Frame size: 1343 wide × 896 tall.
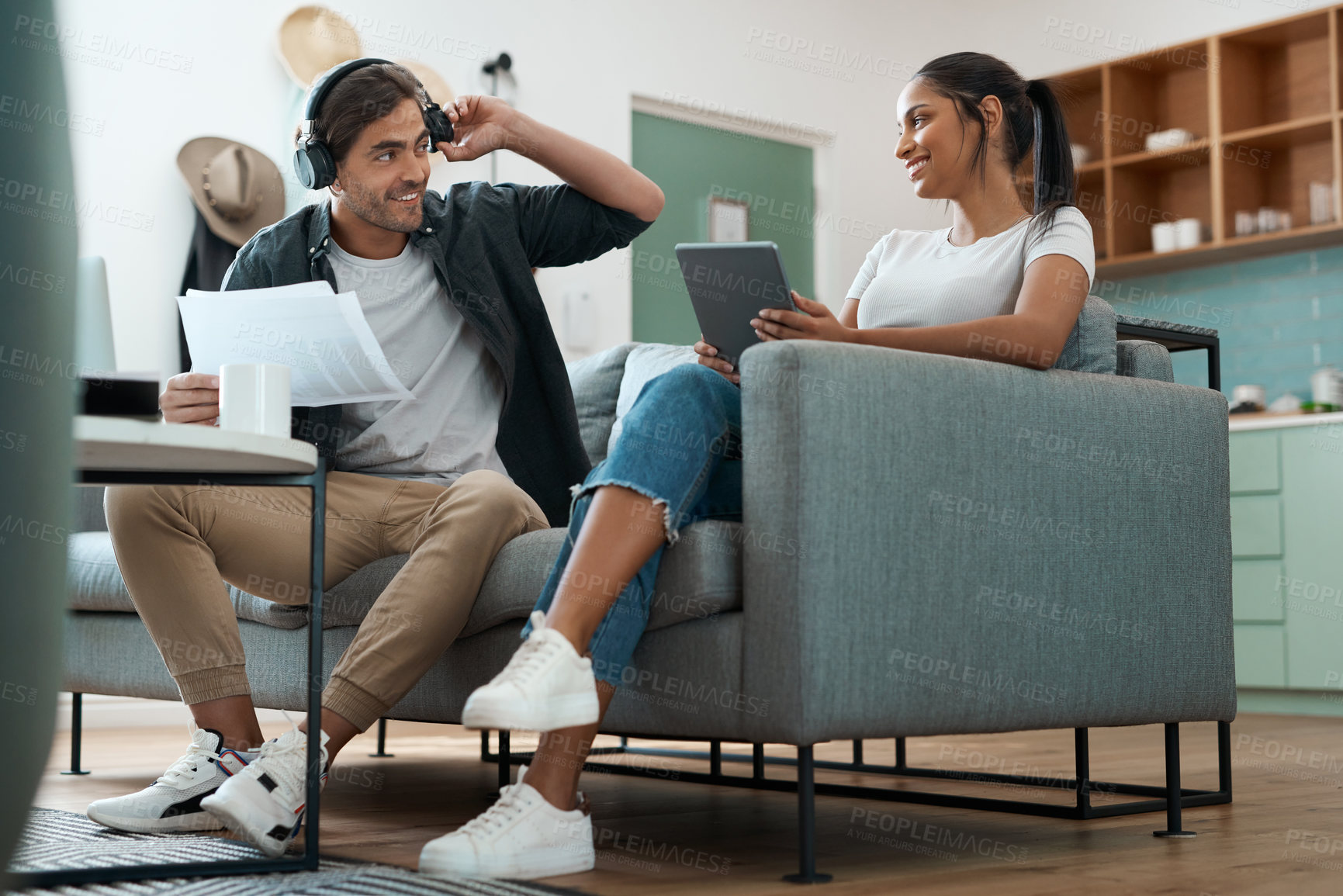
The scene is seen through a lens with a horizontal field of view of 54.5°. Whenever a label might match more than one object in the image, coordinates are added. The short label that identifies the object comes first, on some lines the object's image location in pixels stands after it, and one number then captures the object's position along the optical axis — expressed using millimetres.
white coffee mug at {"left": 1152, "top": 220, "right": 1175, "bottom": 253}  4520
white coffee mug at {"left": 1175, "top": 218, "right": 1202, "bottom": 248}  4465
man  1566
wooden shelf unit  4309
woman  1285
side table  1122
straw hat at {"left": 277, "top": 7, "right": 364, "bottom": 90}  3764
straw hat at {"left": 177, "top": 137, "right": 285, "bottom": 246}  3582
